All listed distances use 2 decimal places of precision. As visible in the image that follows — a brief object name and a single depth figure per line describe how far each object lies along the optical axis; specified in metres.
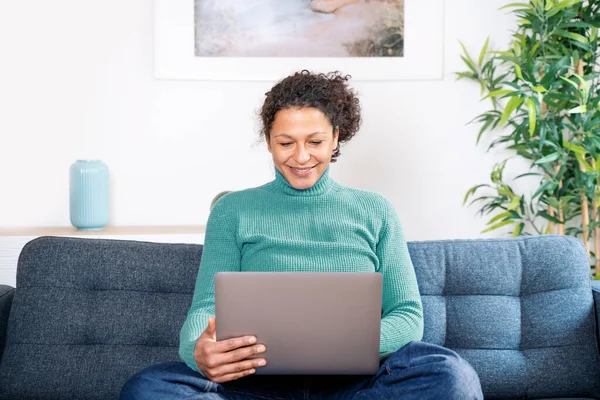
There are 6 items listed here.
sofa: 2.13
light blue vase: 3.10
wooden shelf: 3.03
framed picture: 3.29
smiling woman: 1.77
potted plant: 3.00
